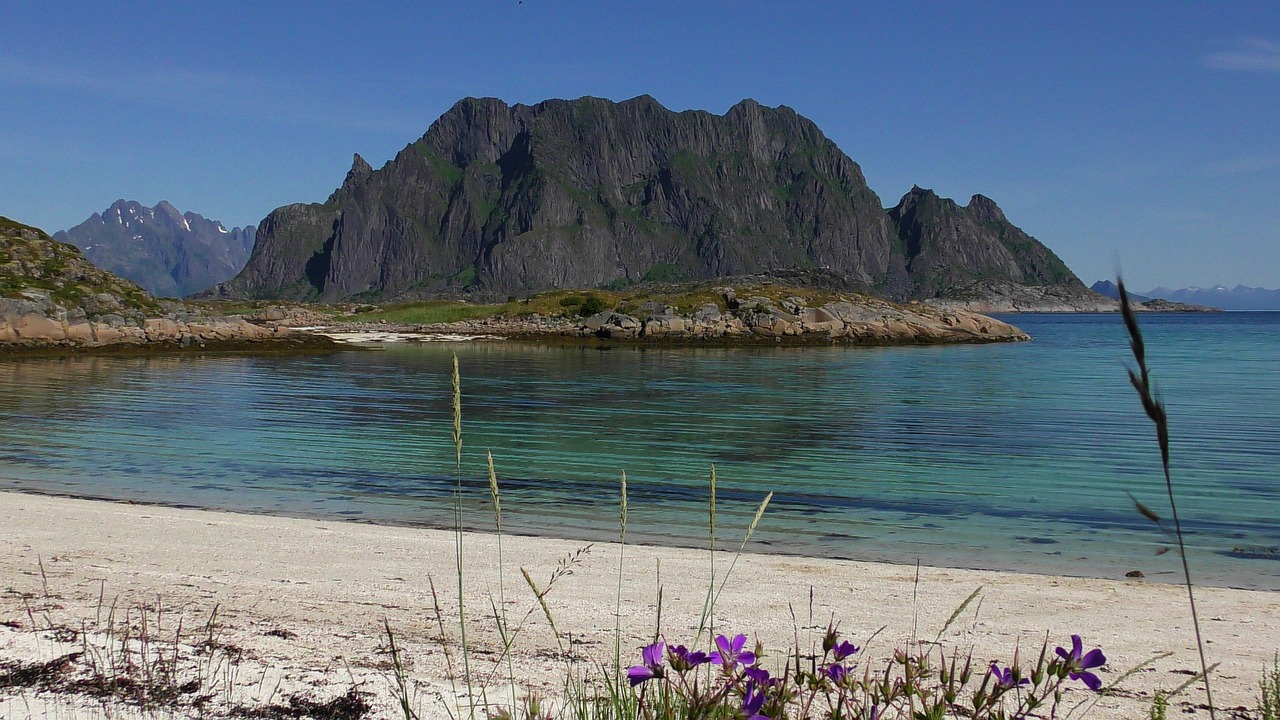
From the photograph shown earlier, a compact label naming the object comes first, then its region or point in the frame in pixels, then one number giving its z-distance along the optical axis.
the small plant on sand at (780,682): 2.68
